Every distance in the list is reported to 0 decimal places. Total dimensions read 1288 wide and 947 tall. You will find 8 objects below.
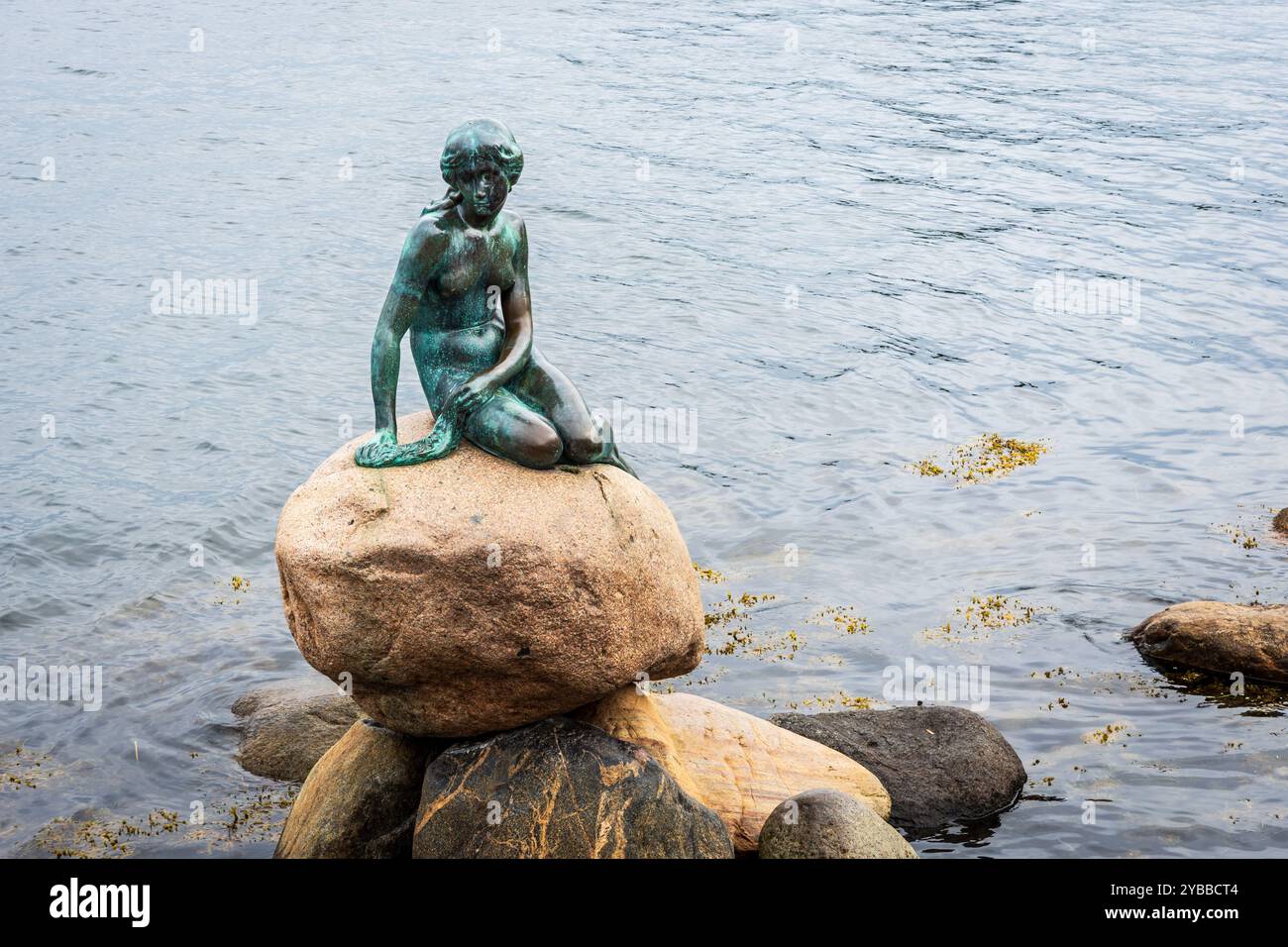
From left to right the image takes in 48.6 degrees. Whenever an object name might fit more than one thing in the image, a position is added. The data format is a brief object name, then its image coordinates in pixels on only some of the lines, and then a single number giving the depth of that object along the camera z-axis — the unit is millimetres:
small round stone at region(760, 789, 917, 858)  9984
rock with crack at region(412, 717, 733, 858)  9773
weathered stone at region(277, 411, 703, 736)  9414
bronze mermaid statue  9969
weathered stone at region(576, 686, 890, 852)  10812
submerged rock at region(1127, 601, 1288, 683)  13633
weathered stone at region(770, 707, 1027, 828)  11656
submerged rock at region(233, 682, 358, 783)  12453
